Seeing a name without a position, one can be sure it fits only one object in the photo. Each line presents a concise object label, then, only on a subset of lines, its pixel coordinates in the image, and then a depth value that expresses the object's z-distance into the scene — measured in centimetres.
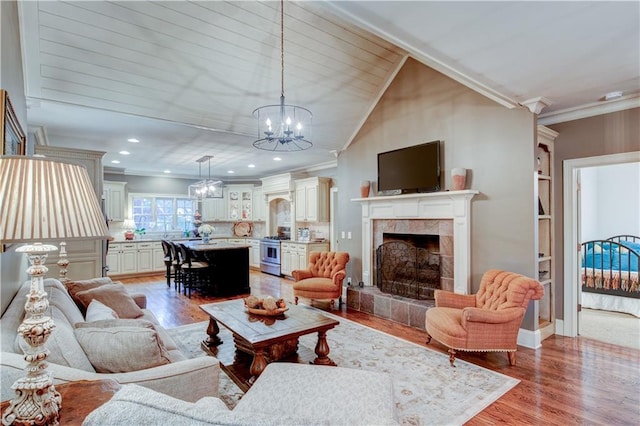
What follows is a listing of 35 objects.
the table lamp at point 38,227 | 90
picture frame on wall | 162
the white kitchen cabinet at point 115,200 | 819
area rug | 238
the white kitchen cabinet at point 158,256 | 853
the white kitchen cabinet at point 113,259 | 789
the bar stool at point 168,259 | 706
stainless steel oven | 836
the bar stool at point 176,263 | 664
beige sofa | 122
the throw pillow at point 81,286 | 270
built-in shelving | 397
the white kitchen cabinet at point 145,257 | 830
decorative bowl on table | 305
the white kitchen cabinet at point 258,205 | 971
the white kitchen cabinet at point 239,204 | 1013
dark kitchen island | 618
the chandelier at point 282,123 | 303
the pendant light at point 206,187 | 714
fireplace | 405
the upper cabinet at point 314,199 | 770
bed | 473
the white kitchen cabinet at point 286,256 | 788
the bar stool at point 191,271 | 620
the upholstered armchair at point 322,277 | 497
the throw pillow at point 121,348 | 160
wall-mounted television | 439
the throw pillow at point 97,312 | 210
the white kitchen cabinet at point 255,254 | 933
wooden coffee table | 261
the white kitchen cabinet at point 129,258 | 806
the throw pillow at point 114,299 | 272
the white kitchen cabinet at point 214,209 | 992
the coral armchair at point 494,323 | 306
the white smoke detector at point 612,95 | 342
